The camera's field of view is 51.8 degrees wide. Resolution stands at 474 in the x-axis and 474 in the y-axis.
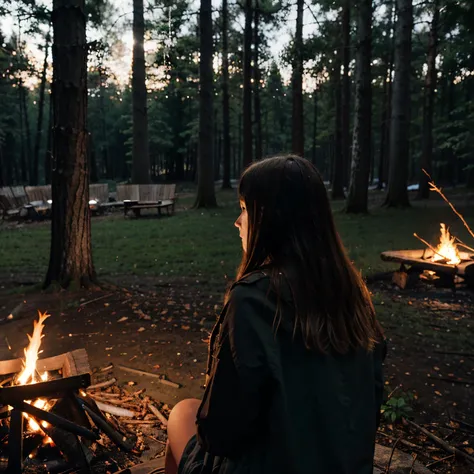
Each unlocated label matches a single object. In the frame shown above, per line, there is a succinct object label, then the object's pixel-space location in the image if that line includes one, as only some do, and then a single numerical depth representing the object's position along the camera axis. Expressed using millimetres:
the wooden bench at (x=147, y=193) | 23578
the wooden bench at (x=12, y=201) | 20406
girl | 1521
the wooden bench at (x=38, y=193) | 22359
